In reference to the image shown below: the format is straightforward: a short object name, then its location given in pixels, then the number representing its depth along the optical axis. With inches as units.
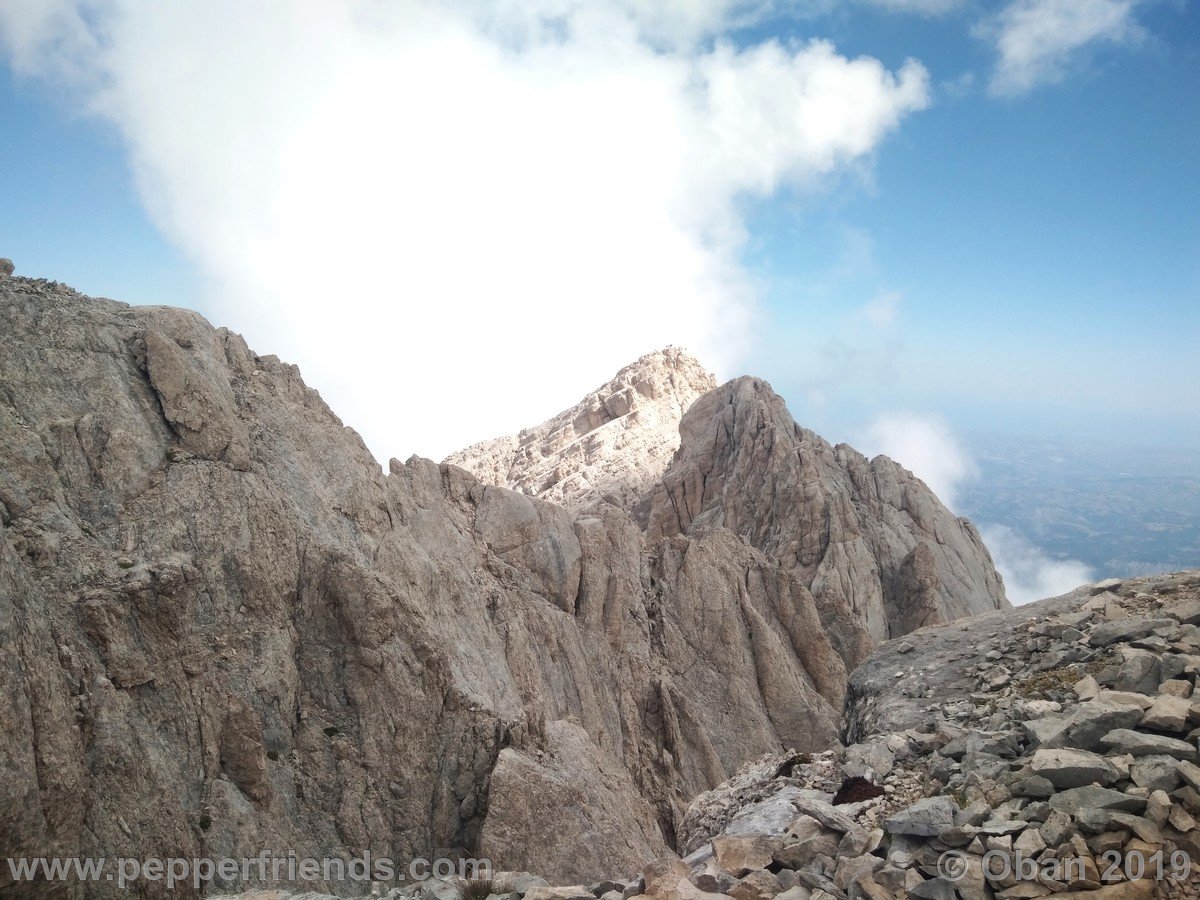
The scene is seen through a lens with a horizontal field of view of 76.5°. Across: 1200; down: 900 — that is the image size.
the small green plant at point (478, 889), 649.0
